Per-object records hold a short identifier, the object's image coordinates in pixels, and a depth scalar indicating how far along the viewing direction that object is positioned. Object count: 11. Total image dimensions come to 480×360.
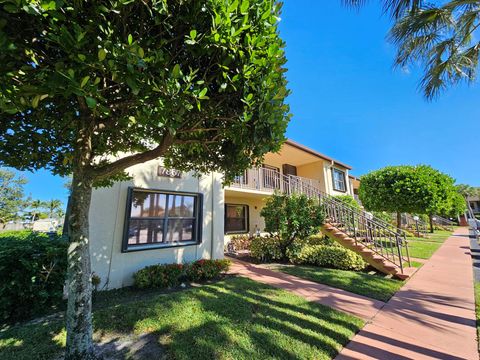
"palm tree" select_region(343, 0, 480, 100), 4.82
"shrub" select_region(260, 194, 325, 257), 8.84
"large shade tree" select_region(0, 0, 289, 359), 1.85
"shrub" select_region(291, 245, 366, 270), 7.98
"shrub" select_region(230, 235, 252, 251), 12.26
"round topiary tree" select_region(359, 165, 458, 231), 14.03
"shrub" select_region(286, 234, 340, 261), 9.18
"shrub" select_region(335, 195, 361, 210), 14.08
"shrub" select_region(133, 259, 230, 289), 5.91
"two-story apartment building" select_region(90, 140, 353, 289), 5.83
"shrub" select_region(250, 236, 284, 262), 9.46
